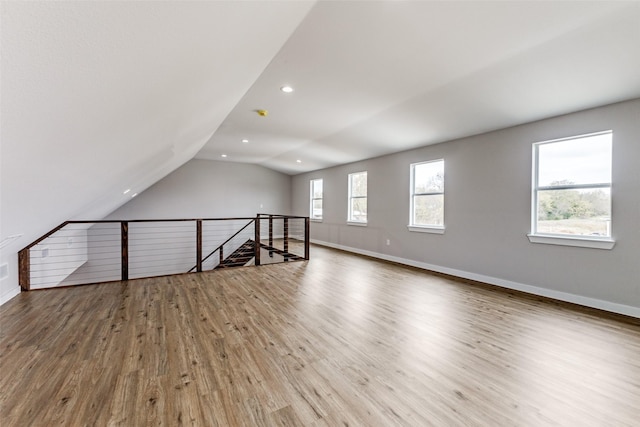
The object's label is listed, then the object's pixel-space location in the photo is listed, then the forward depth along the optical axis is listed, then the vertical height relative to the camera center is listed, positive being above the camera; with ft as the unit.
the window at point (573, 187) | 10.21 +0.96
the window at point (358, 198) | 21.97 +1.02
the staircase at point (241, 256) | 23.05 -4.15
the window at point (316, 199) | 27.68 +1.09
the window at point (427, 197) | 16.08 +0.86
